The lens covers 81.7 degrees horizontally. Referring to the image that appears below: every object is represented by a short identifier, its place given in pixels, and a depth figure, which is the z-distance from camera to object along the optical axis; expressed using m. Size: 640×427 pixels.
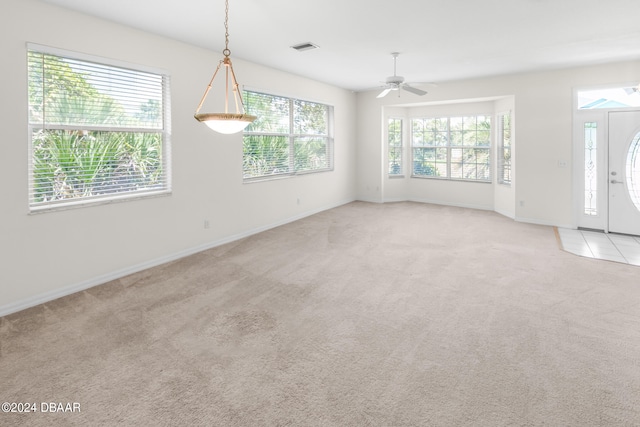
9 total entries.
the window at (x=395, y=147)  9.00
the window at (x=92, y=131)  3.42
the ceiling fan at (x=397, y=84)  5.15
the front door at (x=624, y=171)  5.64
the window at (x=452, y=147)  8.13
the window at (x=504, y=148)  7.31
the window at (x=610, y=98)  5.61
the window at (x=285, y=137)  6.00
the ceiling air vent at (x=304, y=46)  4.76
